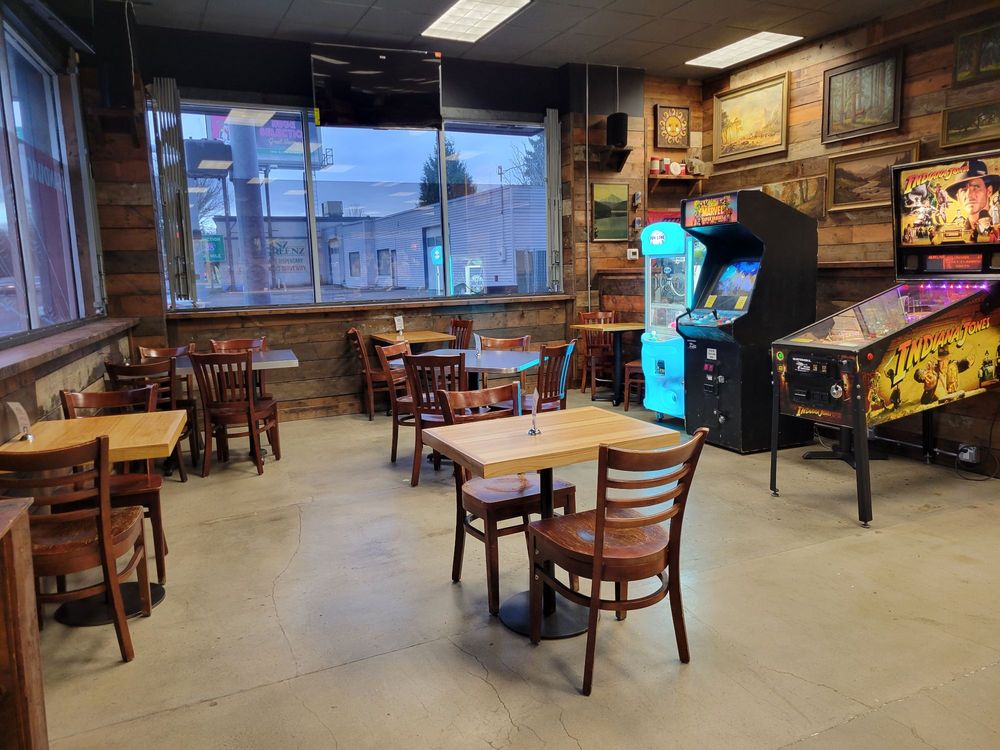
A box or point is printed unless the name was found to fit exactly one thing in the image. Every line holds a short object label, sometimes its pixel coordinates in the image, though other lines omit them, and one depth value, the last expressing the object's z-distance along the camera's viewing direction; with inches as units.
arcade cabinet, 189.2
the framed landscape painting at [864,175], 233.0
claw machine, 224.5
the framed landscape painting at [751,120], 276.5
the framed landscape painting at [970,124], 203.5
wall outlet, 173.0
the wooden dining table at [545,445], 93.2
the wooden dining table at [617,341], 260.8
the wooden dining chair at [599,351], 285.2
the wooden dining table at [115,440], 103.0
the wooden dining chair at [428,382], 172.1
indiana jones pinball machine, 144.9
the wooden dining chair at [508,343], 221.6
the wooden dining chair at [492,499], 105.3
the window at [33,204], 149.4
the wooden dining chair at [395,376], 190.2
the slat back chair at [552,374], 179.6
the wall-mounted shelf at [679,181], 308.8
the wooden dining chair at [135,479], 120.5
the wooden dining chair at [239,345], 218.5
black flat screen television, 253.9
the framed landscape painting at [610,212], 303.4
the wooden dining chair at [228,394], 182.4
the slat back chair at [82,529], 87.5
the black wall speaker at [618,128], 289.1
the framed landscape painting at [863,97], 232.4
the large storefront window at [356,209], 256.2
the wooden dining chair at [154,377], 170.7
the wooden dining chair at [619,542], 83.7
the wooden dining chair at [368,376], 251.8
